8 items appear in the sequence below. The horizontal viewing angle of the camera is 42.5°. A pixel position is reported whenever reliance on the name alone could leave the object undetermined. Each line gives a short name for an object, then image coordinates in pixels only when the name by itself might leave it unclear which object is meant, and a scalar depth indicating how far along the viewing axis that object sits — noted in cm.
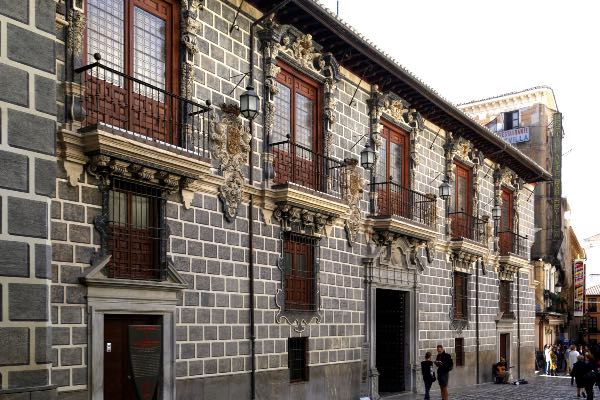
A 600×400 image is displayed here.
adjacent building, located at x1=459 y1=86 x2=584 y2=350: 3772
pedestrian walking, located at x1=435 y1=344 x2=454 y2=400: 1766
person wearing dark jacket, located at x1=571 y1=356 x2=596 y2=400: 1888
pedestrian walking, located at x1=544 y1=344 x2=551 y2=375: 3189
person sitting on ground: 2536
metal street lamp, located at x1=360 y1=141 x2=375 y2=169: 1678
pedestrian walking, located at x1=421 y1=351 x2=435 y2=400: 1775
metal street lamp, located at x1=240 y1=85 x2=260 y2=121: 1246
